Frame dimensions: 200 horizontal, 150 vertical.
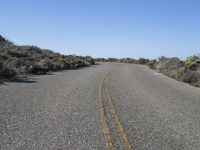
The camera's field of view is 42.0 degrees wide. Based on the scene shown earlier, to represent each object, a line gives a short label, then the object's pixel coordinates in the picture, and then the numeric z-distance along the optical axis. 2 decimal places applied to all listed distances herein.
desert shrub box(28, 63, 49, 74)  20.45
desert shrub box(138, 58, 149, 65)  55.36
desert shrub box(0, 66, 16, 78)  16.54
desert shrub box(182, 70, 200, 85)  17.04
